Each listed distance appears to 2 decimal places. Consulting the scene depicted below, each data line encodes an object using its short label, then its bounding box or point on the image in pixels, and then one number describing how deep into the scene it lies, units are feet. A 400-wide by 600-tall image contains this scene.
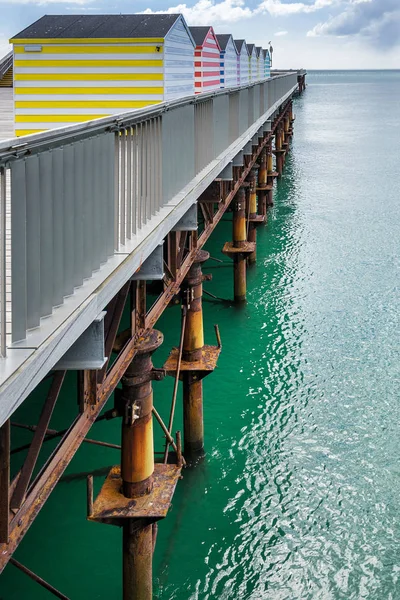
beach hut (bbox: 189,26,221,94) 56.90
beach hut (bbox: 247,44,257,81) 97.02
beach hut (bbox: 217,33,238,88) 70.64
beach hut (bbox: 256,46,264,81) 110.01
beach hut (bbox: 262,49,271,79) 128.05
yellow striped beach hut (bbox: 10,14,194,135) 36.17
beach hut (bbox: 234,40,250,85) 83.90
